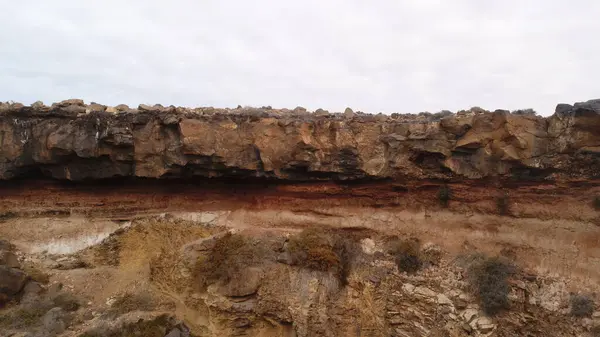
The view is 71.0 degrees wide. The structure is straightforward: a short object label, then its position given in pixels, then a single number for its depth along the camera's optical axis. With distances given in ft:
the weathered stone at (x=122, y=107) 36.45
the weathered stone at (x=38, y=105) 35.93
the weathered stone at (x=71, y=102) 36.65
